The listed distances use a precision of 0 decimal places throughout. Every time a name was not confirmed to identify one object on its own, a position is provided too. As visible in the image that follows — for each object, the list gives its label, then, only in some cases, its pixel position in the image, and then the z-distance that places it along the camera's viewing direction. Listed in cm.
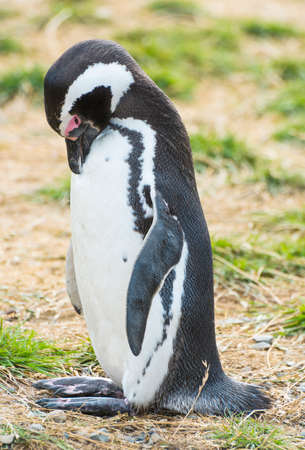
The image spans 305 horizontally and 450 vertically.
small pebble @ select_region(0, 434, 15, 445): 444
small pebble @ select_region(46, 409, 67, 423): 485
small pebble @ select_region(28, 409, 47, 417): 483
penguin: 493
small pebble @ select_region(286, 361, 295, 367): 619
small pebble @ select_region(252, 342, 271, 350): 651
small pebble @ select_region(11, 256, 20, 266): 799
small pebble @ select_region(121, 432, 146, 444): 481
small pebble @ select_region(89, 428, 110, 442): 472
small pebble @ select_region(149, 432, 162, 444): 480
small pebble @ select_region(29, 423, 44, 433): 461
